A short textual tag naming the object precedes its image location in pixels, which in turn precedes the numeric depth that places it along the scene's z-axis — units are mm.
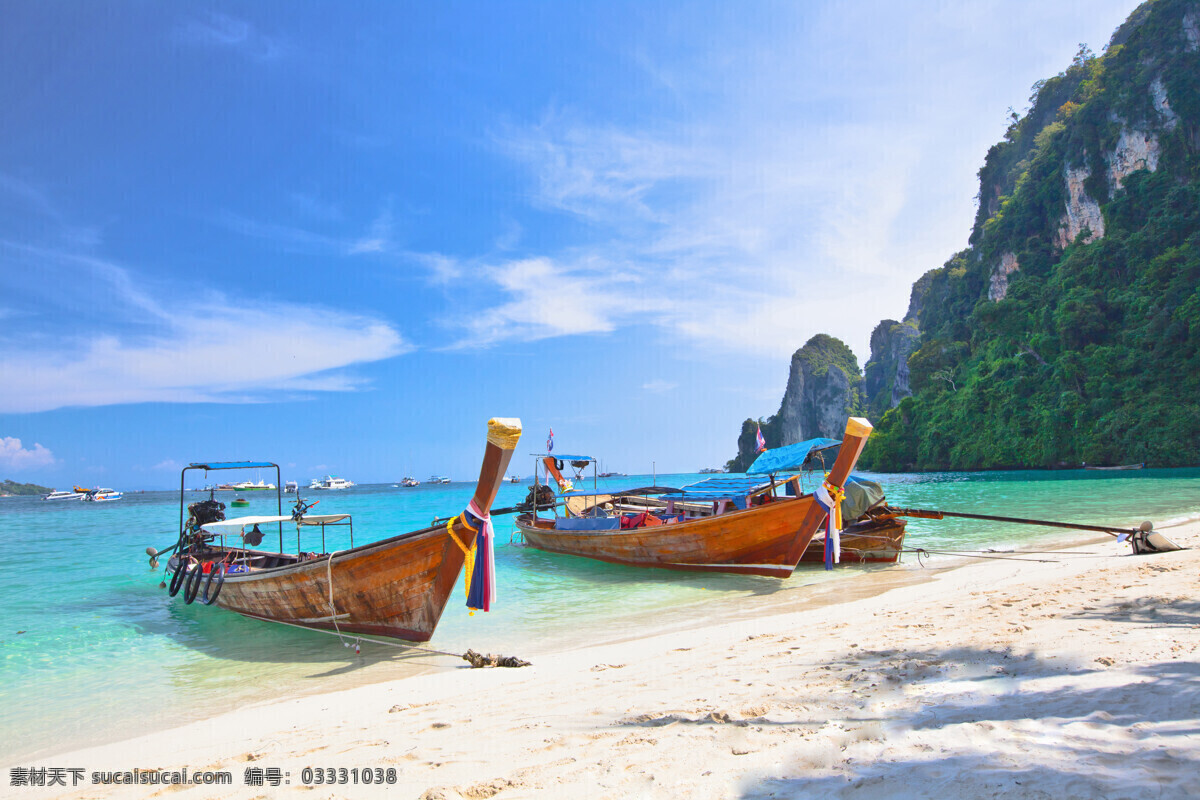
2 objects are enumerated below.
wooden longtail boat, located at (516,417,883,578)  10055
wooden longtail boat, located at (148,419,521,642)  6712
